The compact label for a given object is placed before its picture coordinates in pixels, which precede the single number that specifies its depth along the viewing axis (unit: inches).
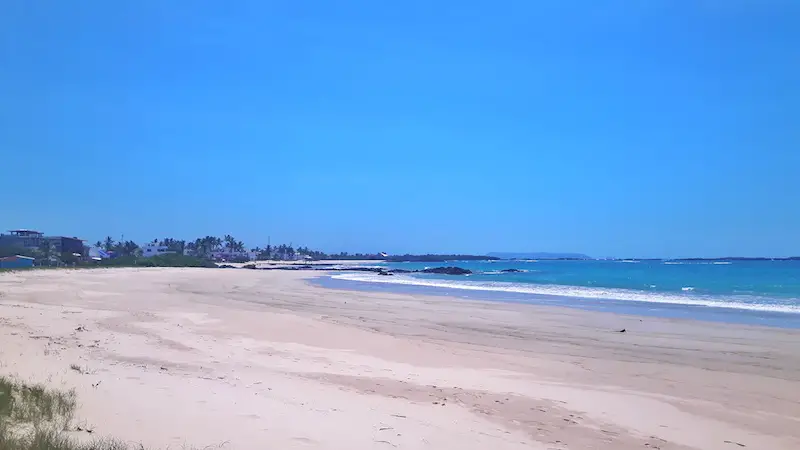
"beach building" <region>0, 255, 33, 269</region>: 2479.1
